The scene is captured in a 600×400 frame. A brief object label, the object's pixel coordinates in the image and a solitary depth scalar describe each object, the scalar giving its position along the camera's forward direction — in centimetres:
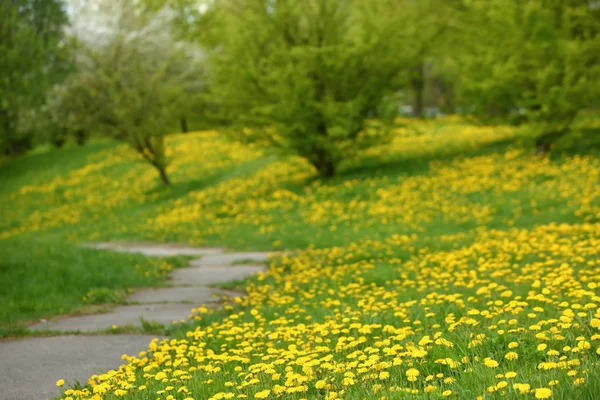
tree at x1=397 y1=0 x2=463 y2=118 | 2053
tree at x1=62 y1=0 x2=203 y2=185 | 2497
